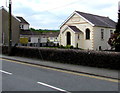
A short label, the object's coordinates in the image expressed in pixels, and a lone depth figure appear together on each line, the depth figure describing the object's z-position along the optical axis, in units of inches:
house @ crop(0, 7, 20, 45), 1761.4
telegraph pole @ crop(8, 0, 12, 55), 867.2
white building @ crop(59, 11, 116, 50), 1382.9
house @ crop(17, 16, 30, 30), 2148.7
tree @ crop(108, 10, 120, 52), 871.4
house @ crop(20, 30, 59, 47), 2005.8
